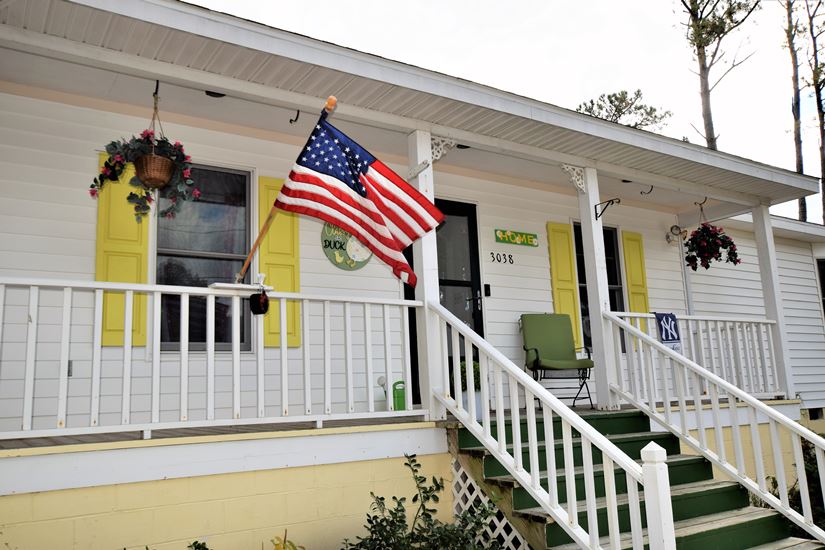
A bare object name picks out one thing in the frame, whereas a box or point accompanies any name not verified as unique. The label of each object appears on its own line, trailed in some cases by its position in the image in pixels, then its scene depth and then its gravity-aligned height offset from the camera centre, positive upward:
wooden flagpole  3.47 +0.96
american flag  3.73 +1.06
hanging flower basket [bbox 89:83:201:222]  3.98 +1.33
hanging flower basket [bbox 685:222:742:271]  7.43 +1.40
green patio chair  6.61 +0.45
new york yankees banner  5.97 +0.43
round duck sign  5.82 +1.20
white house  3.54 +0.67
